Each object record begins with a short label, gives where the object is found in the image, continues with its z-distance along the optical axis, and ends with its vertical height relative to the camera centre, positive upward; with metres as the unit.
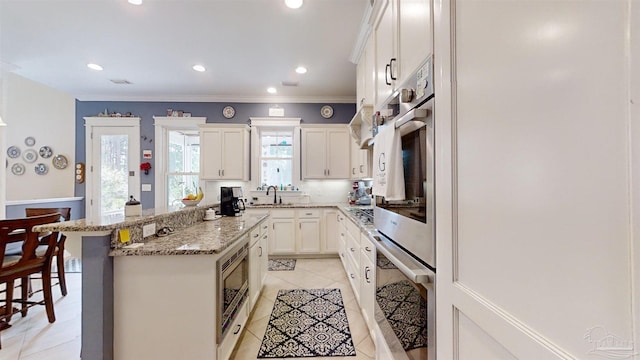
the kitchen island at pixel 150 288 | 1.52 -0.63
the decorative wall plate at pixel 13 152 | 4.56 +0.57
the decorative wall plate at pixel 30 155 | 4.63 +0.52
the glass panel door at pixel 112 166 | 4.76 +0.33
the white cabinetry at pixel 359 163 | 3.23 +0.29
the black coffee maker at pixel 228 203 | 3.05 -0.24
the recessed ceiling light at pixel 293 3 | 2.30 +1.63
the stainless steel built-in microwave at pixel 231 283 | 1.61 -0.73
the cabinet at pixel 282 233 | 4.22 -0.83
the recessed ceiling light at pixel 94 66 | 3.60 +1.67
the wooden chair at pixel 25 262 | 1.99 -0.67
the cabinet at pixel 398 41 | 0.99 +0.67
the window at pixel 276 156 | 4.88 +0.51
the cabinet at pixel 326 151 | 4.58 +0.56
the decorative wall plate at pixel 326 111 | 4.83 +1.34
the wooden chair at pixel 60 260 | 2.70 -0.81
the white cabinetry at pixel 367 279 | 1.82 -0.74
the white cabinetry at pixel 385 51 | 1.36 +0.80
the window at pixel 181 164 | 4.90 +0.37
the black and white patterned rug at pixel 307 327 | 1.94 -1.26
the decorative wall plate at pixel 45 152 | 4.66 +0.58
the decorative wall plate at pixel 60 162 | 4.69 +0.40
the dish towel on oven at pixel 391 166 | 1.14 +0.08
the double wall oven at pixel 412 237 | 0.91 -0.24
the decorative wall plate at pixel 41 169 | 4.66 +0.27
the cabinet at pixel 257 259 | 2.36 -0.80
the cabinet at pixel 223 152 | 4.51 +0.55
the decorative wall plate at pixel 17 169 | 4.59 +0.27
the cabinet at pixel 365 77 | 2.34 +1.07
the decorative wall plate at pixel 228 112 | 4.79 +1.33
